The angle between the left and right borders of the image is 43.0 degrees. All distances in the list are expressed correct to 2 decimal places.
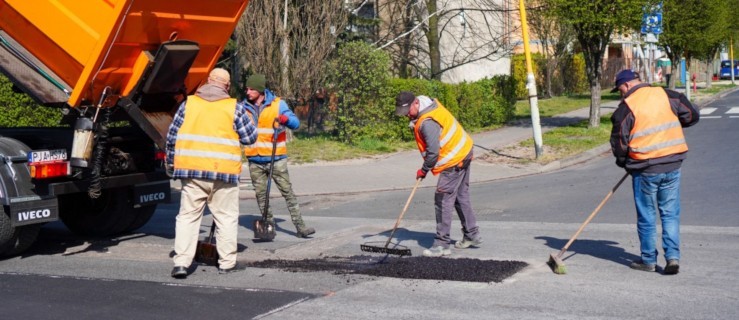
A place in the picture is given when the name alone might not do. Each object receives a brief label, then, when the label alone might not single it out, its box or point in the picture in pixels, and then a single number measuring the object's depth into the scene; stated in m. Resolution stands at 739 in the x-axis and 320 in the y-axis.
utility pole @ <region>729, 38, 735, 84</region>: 50.67
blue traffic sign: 22.94
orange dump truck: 8.32
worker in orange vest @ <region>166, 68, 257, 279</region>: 7.65
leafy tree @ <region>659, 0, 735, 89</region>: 35.69
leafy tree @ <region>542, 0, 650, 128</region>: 21.64
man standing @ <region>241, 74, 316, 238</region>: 9.27
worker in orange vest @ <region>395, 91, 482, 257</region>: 8.40
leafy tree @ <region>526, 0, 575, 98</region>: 38.55
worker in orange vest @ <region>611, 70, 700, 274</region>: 7.46
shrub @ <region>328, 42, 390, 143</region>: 19.47
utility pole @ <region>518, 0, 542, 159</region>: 17.47
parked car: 73.81
